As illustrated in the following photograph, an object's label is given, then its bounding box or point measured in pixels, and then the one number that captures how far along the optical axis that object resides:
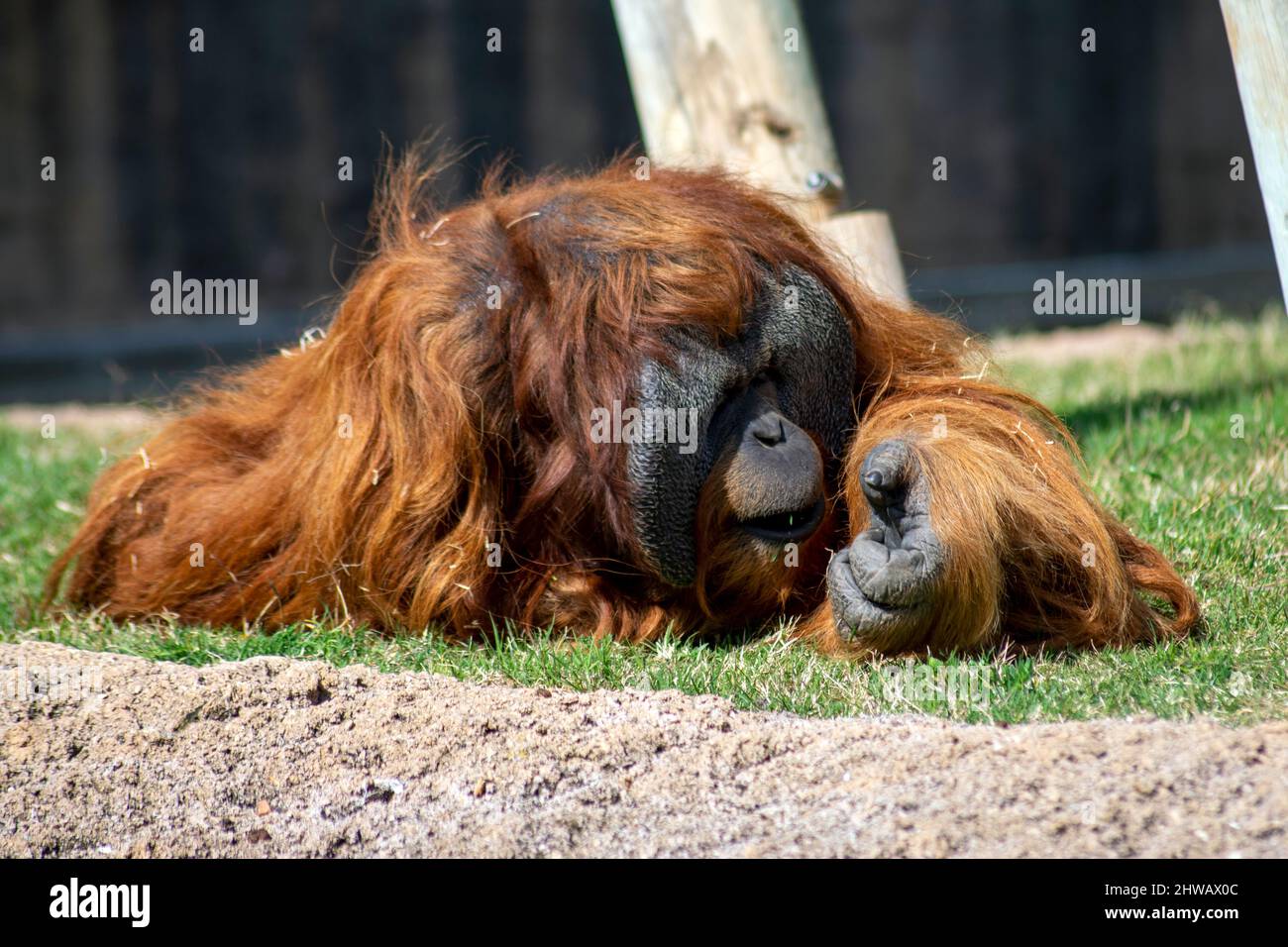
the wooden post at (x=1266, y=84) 5.55
